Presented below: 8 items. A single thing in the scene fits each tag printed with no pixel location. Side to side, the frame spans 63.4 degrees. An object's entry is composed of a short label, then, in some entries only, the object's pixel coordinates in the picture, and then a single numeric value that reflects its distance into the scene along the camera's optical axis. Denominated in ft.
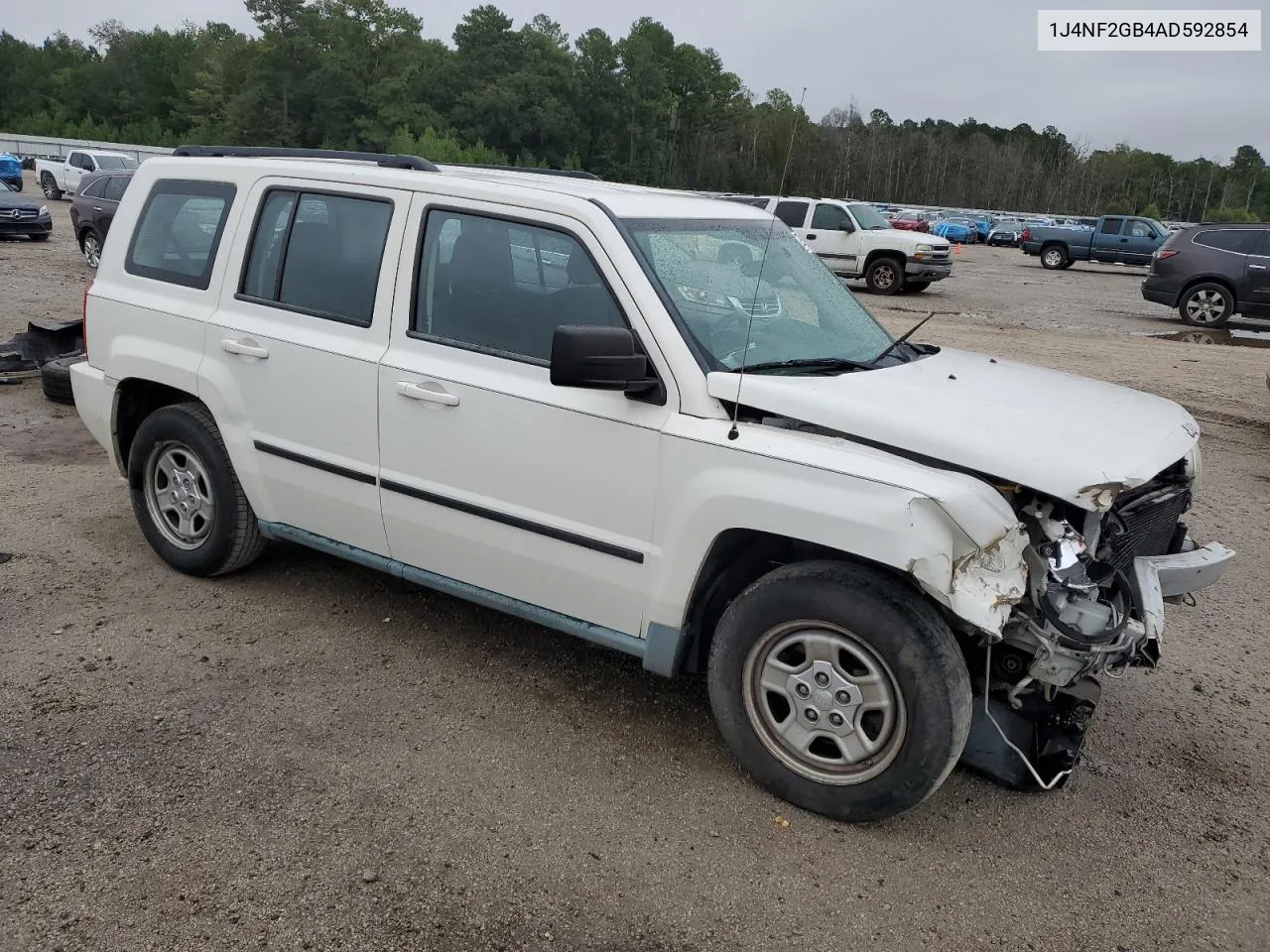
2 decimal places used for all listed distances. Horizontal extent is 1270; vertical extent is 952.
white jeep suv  9.94
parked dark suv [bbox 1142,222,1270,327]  53.67
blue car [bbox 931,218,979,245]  147.28
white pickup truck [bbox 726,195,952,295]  65.87
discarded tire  27.09
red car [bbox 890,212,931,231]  119.75
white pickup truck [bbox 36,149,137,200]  100.94
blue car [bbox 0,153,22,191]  125.08
